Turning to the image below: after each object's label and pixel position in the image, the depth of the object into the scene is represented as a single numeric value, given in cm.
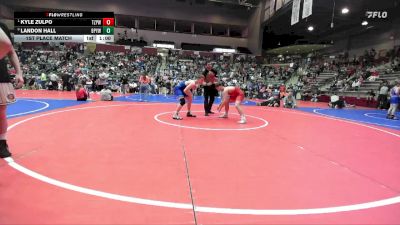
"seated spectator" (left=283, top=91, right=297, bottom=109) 1407
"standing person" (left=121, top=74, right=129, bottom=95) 1679
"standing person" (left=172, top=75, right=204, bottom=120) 757
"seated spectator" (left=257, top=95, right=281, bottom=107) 1416
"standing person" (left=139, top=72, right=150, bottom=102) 1407
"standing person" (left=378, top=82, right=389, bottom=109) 1633
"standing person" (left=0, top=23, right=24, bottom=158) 326
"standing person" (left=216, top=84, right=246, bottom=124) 751
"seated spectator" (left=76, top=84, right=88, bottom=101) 1223
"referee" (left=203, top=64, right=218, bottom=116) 878
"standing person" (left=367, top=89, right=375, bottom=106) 1795
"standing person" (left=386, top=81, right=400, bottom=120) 1088
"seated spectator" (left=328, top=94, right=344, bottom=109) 1554
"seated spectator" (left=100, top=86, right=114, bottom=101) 1286
